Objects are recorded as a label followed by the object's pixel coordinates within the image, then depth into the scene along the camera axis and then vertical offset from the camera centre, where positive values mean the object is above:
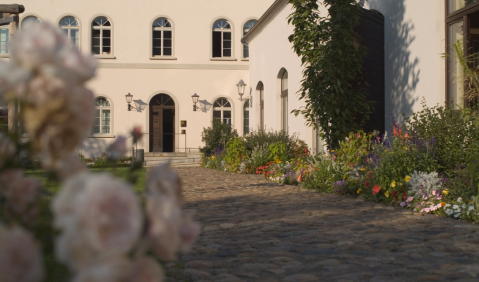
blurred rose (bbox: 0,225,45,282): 0.73 -0.17
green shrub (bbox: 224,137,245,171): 13.85 -0.17
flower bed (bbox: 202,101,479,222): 5.50 -0.30
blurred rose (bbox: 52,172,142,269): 0.66 -0.10
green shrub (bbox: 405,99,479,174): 5.88 +0.17
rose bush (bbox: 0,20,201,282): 0.67 -0.07
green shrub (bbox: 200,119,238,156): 17.74 +0.39
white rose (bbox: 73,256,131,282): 0.66 -0.17
